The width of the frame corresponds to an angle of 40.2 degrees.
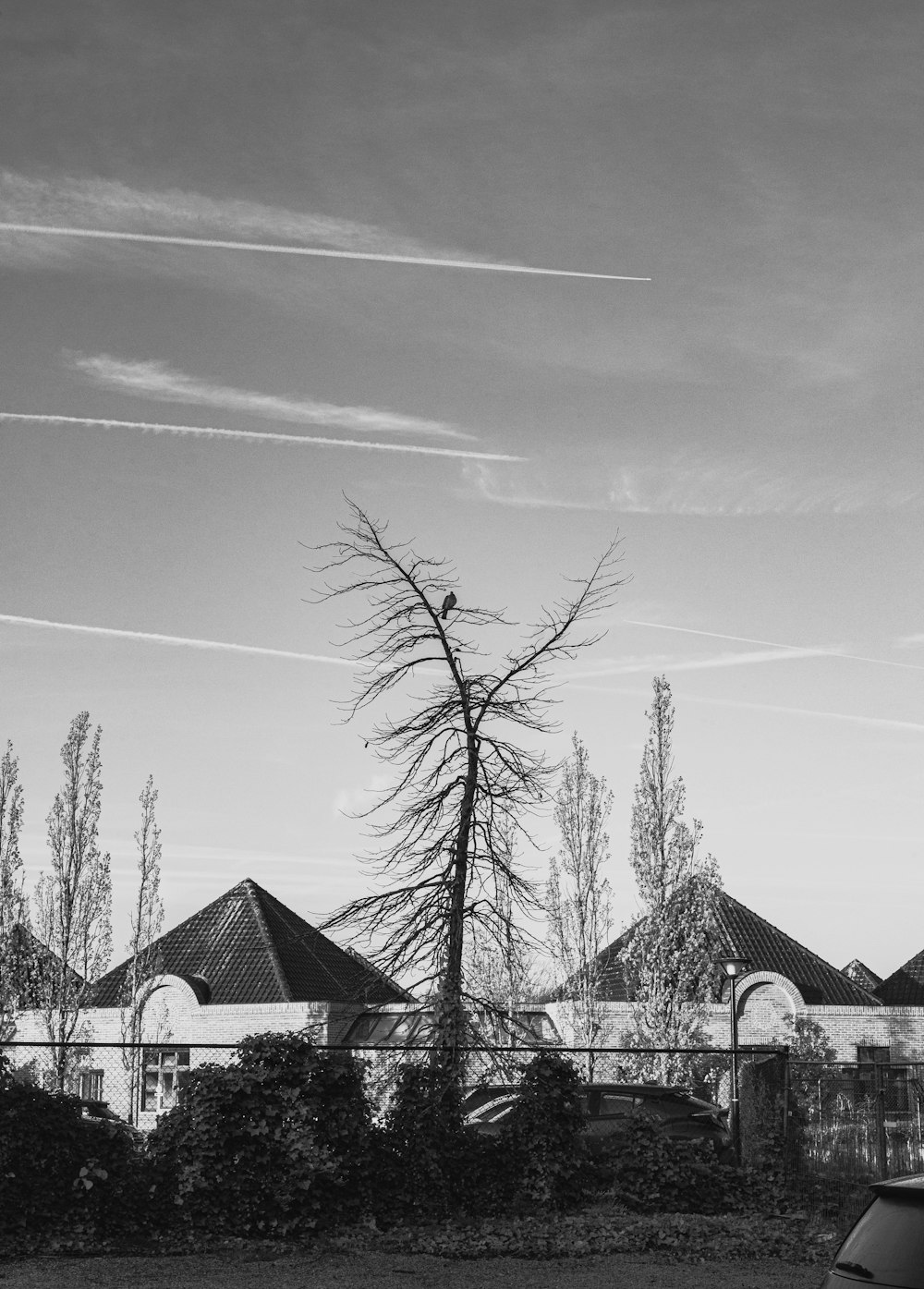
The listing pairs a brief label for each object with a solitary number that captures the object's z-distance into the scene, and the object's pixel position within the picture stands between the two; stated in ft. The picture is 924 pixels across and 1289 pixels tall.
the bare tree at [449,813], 54.13
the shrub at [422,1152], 44.21
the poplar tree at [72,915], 125.90
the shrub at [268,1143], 41.70
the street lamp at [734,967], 74.38
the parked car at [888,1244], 17.24
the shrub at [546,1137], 46.14
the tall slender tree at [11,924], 124.36
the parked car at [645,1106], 53.52
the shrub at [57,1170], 39.58
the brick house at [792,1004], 129.59
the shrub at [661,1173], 47.50
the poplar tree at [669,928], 119.44
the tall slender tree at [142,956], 134.00
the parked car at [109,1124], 42.22
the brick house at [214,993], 127.95
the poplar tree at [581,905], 129.29
